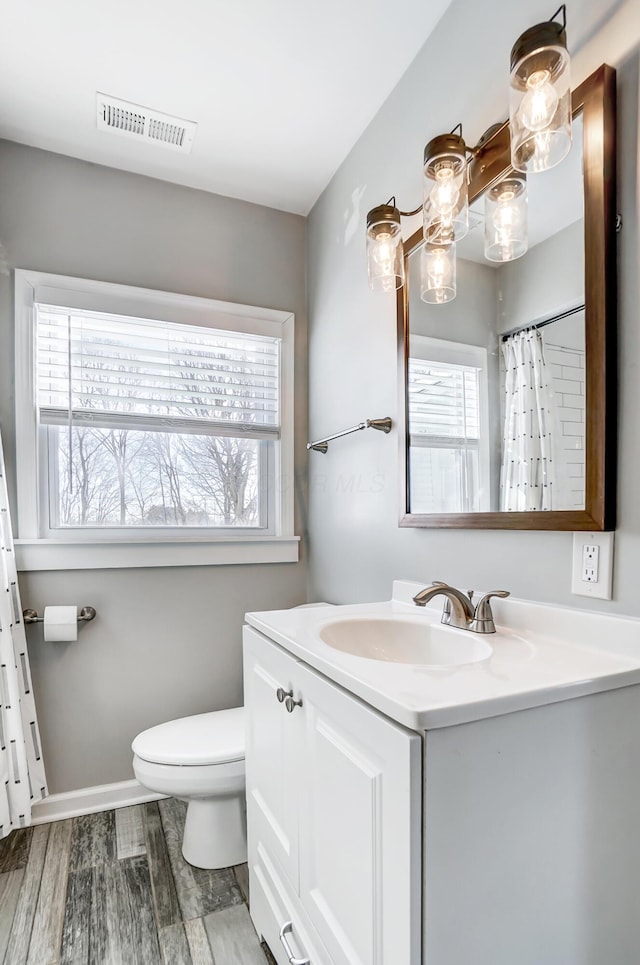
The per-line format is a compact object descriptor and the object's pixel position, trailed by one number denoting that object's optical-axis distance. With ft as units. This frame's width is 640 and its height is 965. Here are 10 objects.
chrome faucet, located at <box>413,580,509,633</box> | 3.66
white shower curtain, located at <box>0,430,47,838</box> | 5.52
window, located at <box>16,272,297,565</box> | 6.31
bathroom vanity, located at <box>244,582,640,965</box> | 2.18
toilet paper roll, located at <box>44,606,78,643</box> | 5.99
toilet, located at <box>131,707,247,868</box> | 5.00
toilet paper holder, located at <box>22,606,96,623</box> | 6.00
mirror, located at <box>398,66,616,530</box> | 3.12
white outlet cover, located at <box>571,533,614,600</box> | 3.10
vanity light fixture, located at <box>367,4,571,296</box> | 3.12
